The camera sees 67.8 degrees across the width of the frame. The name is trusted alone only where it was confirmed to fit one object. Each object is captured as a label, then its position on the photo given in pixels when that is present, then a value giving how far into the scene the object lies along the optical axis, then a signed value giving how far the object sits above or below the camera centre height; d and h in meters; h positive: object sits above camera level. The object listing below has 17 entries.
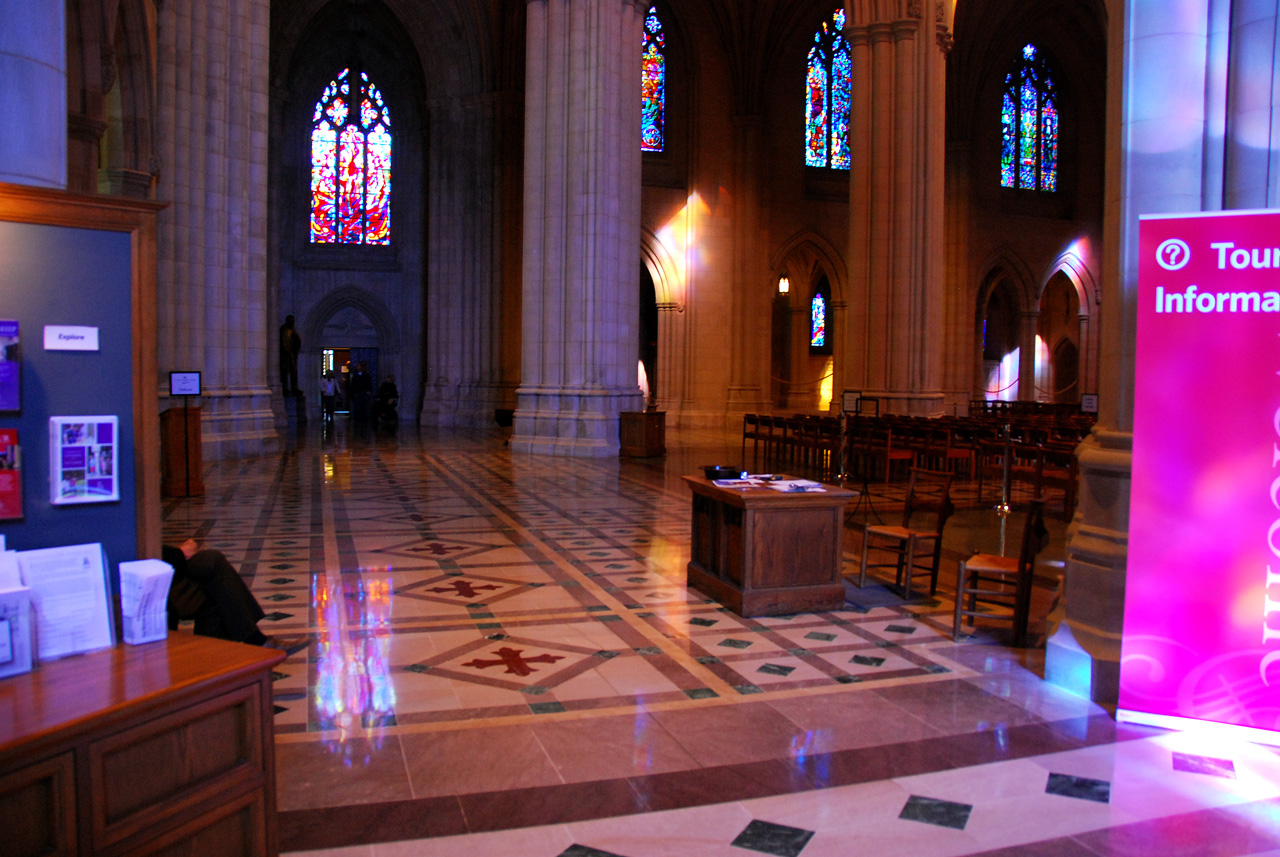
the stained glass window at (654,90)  28.33 +8.96
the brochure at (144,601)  2.78 -0.64
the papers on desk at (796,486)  6.33 -0.65
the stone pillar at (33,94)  3.81 +1.18
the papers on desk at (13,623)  2.48 -0.63
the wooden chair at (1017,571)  5.64 -1.08
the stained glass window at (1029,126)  33.12 +9.39
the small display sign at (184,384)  11.13 +0.00
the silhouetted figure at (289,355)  26.59 +0.86
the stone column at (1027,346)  34.03 +1.70
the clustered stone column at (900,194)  20.27 +4.29
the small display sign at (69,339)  2.91 +0.14
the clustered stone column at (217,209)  14.30 +2.77
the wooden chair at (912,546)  6.89 -1.18
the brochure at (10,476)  2.82 -0.28
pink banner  4.16 -0.38
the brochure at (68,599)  2.64 -0.61
